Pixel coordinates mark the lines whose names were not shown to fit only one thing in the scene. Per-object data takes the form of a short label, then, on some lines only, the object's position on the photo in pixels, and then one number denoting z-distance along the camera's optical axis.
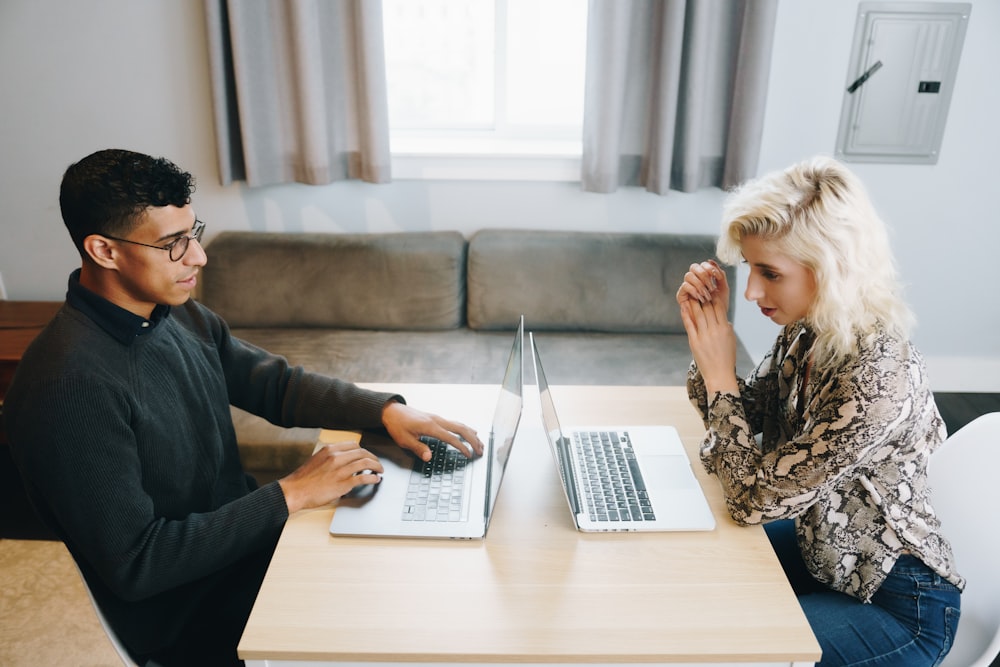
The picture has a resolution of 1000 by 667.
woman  1.17
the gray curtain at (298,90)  2.49
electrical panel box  2.57
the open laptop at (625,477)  1.22
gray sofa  2.64
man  1.12
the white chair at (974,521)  1.25
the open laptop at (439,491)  1.20
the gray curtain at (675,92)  2.44
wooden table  1.00
